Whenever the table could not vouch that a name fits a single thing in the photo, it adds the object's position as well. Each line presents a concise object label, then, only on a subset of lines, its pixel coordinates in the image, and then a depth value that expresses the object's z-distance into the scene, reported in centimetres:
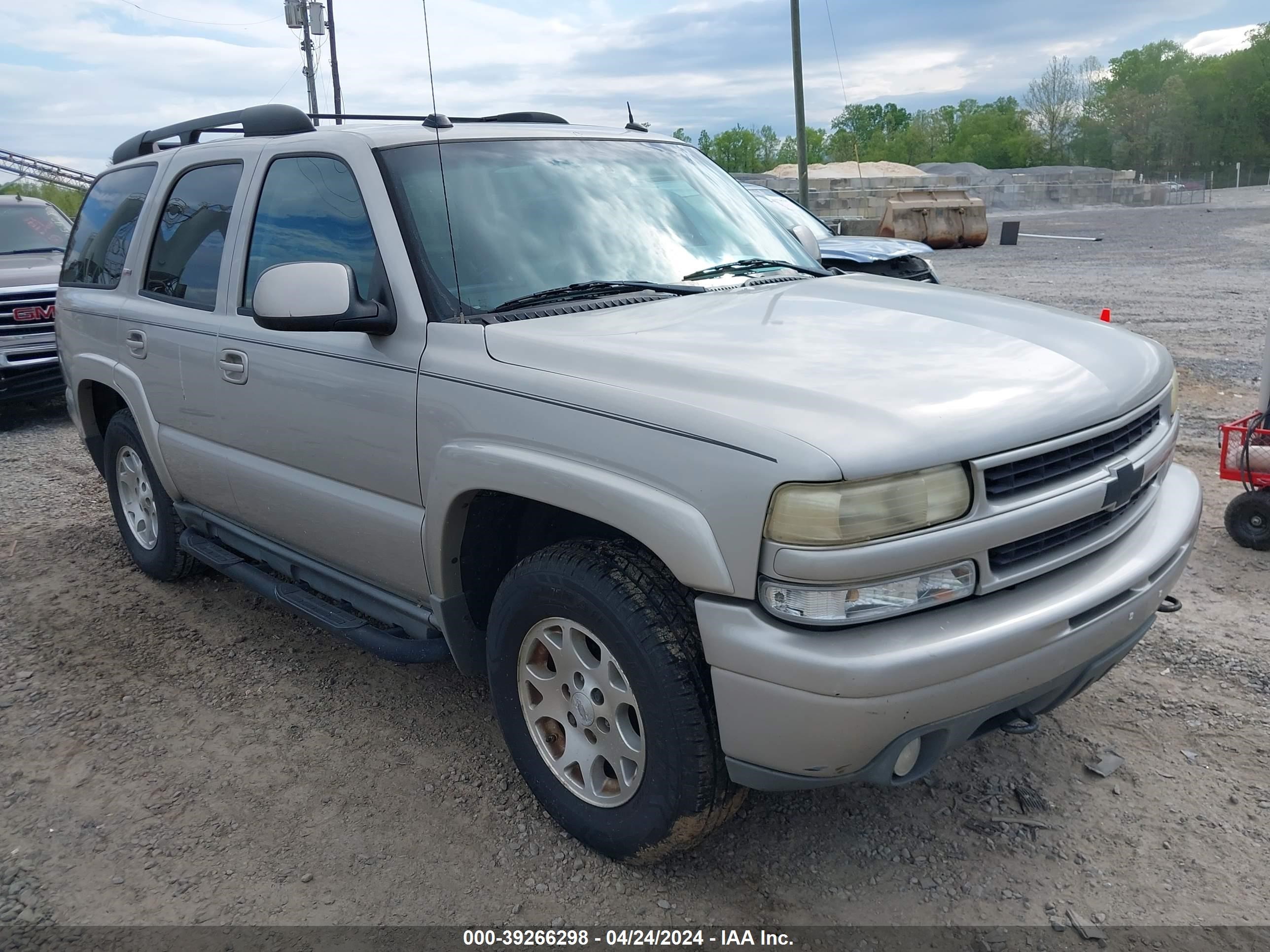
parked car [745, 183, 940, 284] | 823
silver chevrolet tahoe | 226
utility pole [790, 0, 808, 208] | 2275
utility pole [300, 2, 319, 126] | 2736
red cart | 479
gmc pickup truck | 912
